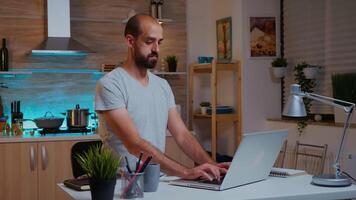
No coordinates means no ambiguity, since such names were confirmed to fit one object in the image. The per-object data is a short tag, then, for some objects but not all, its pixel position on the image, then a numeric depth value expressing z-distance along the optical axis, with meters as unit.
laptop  2.04
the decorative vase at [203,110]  5.33
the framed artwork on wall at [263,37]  5.12
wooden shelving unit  5.02
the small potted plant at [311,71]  4.62
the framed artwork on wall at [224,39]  5.32
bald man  2.32
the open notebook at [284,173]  2.46
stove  4.84
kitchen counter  4.54
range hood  4.92
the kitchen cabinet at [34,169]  4.53
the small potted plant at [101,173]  1.84
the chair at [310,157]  4.27
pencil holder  1.94
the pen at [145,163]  2.01
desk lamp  2.23
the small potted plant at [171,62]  5.41
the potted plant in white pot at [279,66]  5.04
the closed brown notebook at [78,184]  2.07
